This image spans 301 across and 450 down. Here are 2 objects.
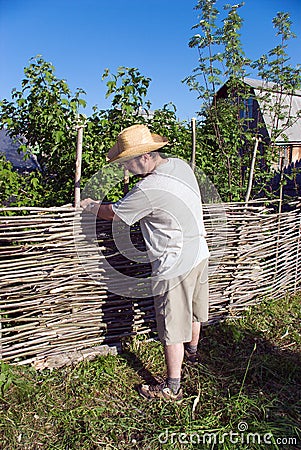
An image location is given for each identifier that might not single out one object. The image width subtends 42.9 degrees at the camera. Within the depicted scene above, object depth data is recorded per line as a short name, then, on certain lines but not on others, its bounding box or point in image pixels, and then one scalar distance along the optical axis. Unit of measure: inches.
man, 91.1
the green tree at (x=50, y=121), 122.7
